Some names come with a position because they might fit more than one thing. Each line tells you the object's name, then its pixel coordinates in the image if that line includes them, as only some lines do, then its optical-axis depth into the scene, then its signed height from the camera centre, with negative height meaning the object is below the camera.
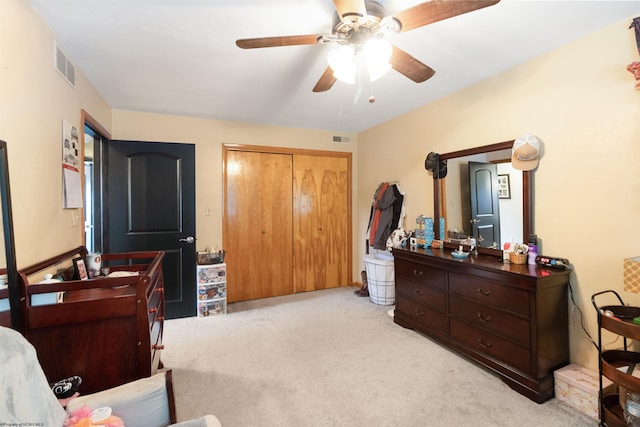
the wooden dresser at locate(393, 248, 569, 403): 1.87 -0.78
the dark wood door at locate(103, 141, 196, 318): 3.11 +0.08
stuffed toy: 0.98 -0.70
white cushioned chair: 0.84 -0.63
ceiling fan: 1.24 +0.88
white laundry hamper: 3.56 -0.87
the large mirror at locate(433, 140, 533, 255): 2.33 +0.09
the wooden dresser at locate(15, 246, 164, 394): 1.33 -0.54
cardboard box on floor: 1.72 -1.10
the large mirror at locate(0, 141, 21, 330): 1.26 -0.20
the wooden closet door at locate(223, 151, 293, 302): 3.84 -0.17
